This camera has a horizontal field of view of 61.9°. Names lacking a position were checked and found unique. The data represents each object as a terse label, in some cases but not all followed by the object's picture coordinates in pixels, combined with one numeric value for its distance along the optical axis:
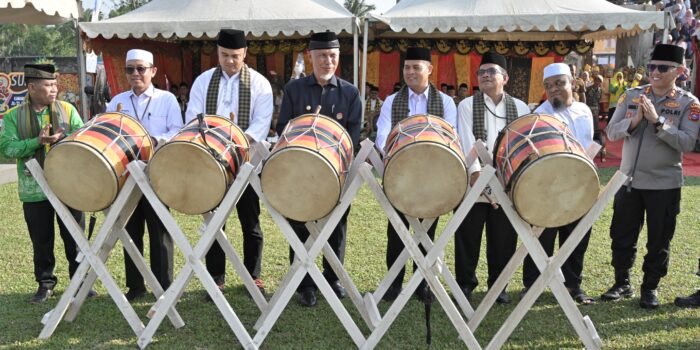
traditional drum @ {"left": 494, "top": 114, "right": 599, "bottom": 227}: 2.86
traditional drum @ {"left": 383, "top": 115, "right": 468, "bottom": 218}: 3.00
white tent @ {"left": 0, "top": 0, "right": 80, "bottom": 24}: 7.06
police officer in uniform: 3.82
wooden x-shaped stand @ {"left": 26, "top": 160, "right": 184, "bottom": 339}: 3.30
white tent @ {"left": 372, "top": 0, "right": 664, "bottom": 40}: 9.13
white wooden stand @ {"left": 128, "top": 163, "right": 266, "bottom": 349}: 3.16
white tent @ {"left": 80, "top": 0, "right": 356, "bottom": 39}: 9.29
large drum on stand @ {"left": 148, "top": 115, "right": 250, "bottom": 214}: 3.12
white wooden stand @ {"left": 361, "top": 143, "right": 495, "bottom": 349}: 3.04
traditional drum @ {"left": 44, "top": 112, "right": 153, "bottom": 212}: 3.17
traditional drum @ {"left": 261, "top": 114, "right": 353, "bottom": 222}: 3.03
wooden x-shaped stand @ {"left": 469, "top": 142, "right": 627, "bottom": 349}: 3.01
